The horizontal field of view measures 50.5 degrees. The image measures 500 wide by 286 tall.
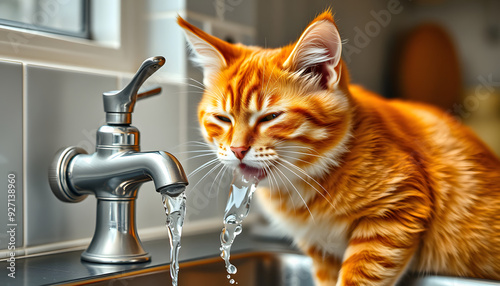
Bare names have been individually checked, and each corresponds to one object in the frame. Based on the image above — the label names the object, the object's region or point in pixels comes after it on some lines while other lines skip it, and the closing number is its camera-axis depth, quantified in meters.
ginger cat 0.89
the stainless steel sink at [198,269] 0.90
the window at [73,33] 1.03
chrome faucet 0.93
